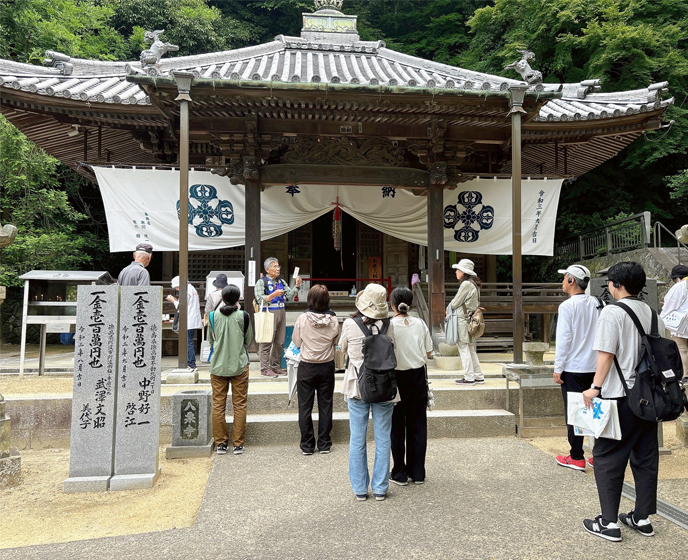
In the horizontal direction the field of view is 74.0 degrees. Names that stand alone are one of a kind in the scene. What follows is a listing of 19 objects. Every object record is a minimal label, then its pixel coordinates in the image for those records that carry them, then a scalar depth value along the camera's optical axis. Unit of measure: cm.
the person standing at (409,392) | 396
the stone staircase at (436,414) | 539
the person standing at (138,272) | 555
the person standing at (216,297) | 613
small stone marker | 495
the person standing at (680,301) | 659
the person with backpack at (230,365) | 491
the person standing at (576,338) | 436
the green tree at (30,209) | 1141
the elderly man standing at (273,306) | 676
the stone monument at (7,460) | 434
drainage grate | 340
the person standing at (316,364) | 484
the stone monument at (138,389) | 431
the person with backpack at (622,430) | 310
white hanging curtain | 873
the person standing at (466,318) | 652
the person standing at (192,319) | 708
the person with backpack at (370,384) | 369
